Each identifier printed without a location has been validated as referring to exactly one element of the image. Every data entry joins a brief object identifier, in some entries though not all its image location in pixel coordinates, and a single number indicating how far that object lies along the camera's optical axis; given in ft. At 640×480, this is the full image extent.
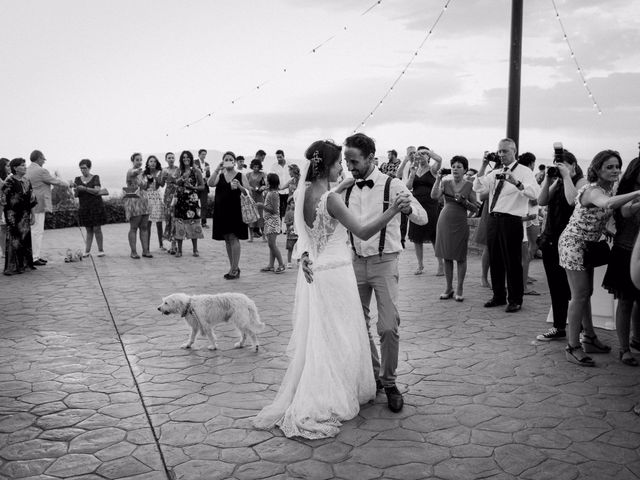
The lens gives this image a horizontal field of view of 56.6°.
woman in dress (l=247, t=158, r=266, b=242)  46.24
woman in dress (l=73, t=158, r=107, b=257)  37.78
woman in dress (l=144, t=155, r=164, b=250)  40.06
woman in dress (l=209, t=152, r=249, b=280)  31.45
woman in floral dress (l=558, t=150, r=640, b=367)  17.03
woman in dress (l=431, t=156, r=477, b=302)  26.07
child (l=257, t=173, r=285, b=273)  32.63
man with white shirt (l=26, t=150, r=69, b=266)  36.45
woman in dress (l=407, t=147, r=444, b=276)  31.78
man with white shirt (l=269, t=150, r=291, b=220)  54.80
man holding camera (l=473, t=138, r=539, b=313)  23.49
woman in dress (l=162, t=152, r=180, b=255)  40.40
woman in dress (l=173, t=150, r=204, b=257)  37.52
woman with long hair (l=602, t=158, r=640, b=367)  16.88
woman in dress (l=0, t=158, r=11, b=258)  36.98
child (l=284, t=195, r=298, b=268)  33.82
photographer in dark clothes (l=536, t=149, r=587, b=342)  19.44
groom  14.51
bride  13.55
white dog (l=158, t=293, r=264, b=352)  19.30
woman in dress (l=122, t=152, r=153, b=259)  38.72
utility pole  32.42
